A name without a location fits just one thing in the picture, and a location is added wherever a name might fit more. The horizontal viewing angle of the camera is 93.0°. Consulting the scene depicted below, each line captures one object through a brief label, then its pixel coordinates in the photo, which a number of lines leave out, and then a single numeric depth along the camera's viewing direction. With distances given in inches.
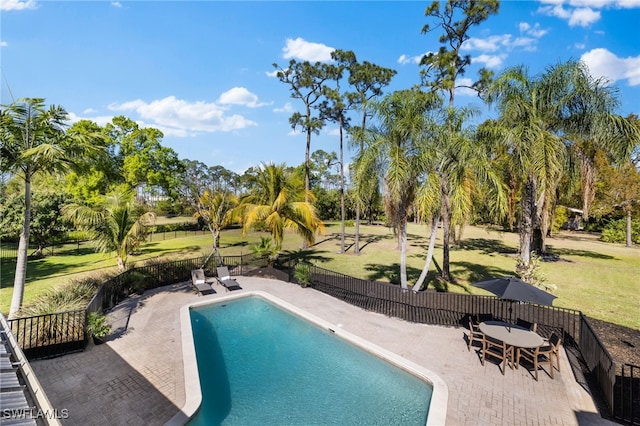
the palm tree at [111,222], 571.8
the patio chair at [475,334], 348.8
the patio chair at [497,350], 308.0
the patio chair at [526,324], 362.3
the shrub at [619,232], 1263.5
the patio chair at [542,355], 296.0
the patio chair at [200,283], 551.0
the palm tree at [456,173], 439.2
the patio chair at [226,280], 583.8
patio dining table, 306.7
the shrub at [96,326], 348.5
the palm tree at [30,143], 385.1
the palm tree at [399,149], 449.4
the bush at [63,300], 364.5
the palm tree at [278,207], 684.7
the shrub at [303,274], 601.0
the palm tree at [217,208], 765.9
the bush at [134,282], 538.0
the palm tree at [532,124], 448.4
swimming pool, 249.9
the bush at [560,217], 1419.0
